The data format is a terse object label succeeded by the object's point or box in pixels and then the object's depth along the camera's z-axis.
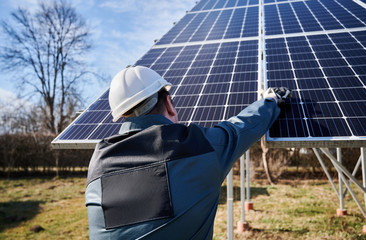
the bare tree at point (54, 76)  27.17
